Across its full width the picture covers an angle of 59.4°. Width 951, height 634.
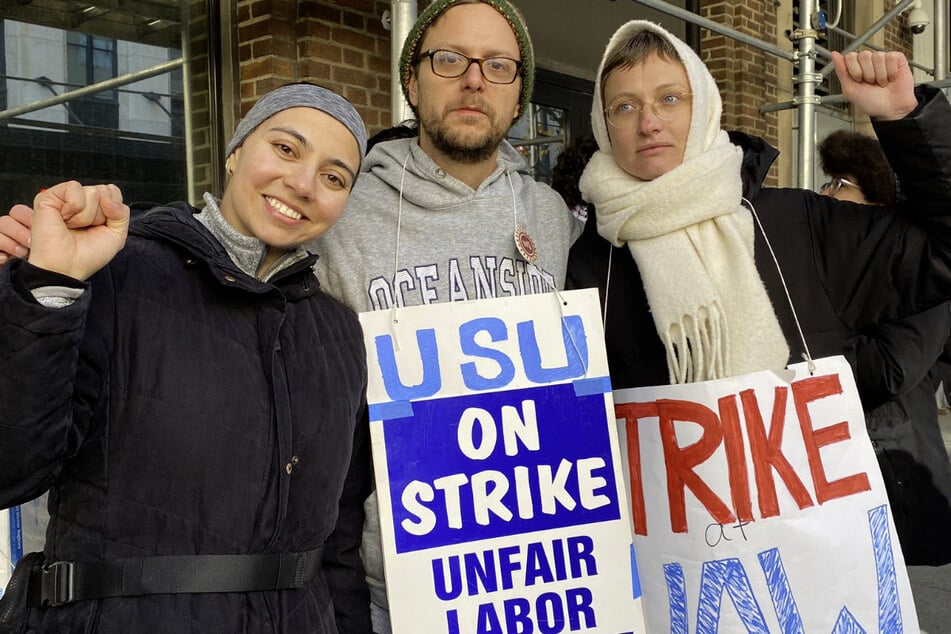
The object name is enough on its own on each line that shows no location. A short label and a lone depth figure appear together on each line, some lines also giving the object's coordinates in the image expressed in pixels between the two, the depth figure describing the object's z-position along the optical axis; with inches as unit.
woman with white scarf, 71.2
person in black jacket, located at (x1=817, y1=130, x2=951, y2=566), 88.2
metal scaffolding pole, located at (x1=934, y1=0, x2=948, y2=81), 309.7
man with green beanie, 72.7
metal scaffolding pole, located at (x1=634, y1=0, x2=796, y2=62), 169.9
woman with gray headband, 46.2
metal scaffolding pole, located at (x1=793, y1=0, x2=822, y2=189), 193.9
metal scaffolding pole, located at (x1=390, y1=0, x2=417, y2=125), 117.5
